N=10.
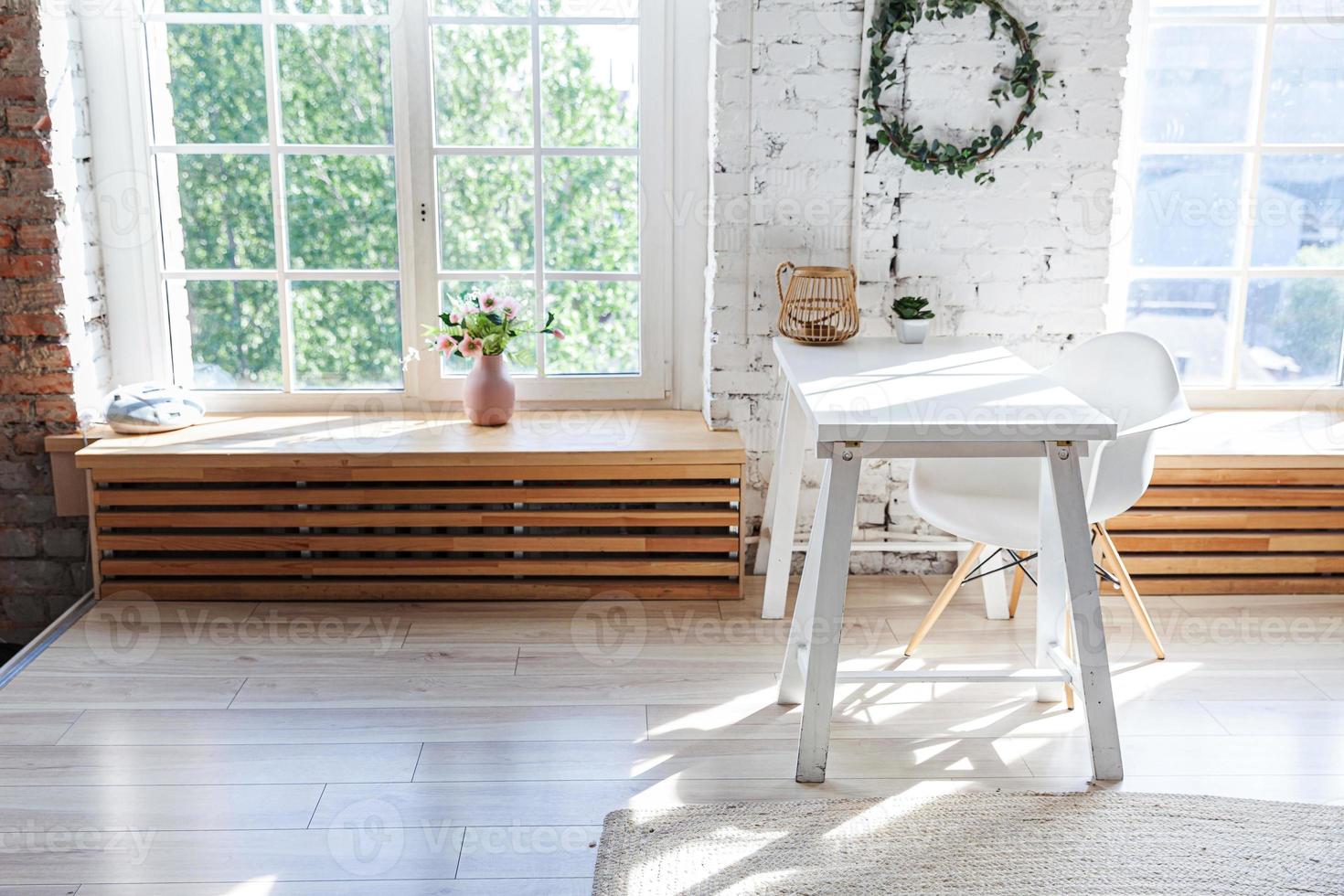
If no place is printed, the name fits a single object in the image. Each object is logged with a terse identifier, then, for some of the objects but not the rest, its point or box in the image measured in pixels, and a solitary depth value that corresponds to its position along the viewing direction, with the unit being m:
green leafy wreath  3.17
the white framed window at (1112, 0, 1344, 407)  3.52
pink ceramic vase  3.50
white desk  2.23
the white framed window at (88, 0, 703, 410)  3.48
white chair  2.68
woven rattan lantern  3.14
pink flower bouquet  3.44
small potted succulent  3.17
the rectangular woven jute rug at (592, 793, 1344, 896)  2.08
